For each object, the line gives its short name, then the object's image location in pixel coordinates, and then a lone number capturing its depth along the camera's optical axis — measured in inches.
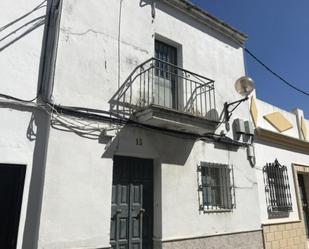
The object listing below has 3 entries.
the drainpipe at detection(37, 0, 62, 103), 183.3
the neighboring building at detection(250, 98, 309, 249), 302.4
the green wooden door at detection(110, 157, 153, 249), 204.1
